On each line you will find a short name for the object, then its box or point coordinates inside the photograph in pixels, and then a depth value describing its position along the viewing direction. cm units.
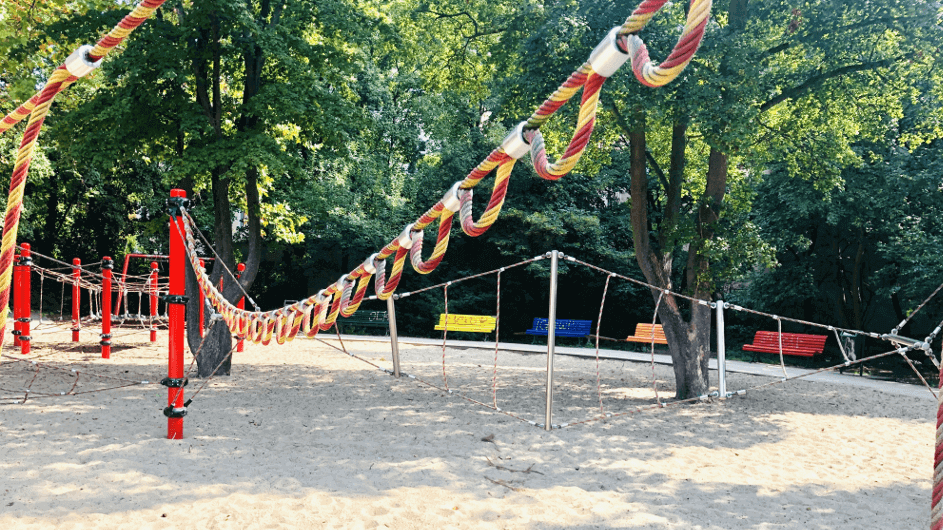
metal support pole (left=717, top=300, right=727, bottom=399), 812
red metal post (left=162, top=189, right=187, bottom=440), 570
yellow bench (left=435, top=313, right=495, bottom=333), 1627
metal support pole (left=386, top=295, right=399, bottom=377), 837
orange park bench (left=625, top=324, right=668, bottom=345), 1478
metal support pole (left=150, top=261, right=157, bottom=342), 1303
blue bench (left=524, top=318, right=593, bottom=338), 1619
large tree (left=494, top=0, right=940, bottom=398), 714
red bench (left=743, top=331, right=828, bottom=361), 1222
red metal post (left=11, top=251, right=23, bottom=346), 1056
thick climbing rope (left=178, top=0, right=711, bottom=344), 145
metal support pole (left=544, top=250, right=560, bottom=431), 568
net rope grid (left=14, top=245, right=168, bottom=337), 1127
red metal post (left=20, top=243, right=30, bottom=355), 1048
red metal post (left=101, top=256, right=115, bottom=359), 1056
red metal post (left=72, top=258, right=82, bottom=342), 1120
